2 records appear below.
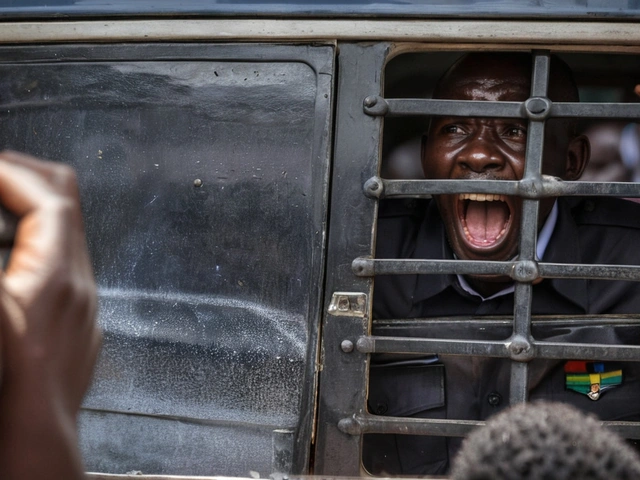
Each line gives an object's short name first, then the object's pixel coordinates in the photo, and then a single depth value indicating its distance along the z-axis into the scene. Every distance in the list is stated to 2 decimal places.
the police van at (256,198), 2.04
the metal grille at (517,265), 2.03
